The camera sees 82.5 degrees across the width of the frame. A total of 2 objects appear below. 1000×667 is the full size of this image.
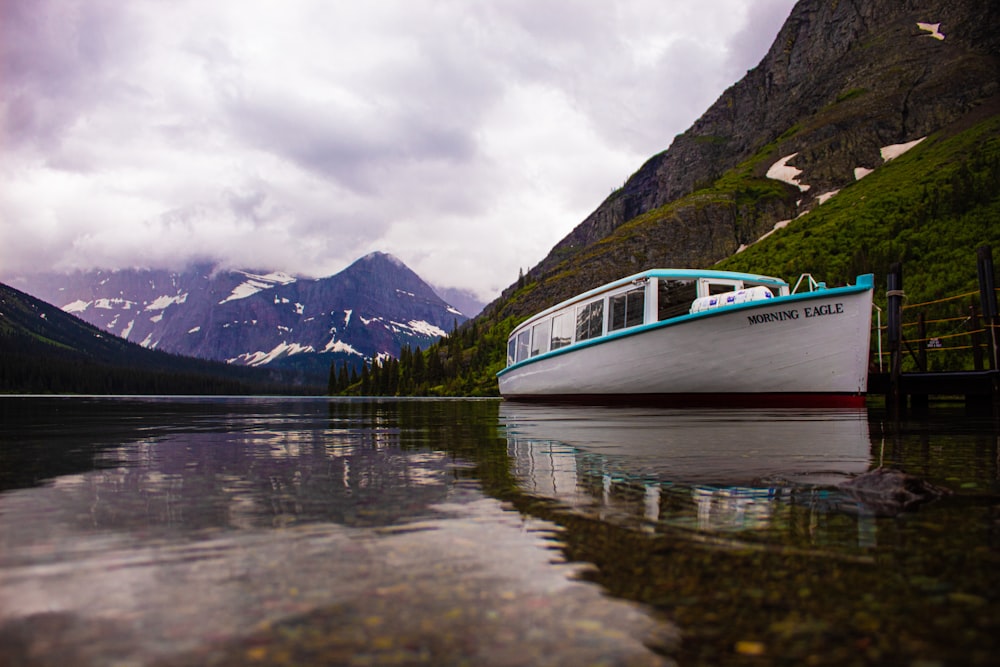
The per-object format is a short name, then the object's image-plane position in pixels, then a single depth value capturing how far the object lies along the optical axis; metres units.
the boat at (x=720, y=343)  14.30
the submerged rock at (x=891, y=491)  2.53
